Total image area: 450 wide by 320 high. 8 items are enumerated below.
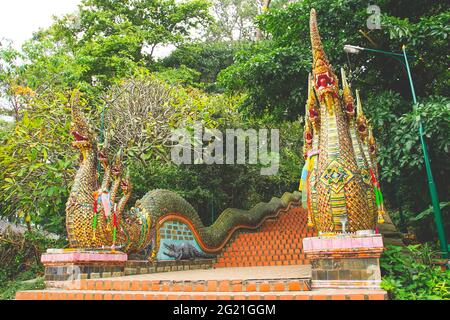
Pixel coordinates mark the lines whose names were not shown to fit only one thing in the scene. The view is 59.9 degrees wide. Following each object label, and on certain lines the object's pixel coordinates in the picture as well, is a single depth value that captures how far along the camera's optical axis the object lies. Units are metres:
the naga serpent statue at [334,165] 5.50
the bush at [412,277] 4.82
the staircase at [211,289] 4.68
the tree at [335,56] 11.02
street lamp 7.76
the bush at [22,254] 11.80
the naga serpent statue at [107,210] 7.18
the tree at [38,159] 10.24
